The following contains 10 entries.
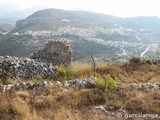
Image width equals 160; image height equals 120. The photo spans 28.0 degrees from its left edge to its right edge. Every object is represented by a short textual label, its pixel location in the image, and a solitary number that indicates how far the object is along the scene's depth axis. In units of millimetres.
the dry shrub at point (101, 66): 18812
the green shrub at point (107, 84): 11990
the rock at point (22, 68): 16688
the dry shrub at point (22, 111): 8961
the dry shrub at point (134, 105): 10086
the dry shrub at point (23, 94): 11214
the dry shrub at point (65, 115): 8852
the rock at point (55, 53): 20781
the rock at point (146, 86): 12656
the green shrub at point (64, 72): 17162
